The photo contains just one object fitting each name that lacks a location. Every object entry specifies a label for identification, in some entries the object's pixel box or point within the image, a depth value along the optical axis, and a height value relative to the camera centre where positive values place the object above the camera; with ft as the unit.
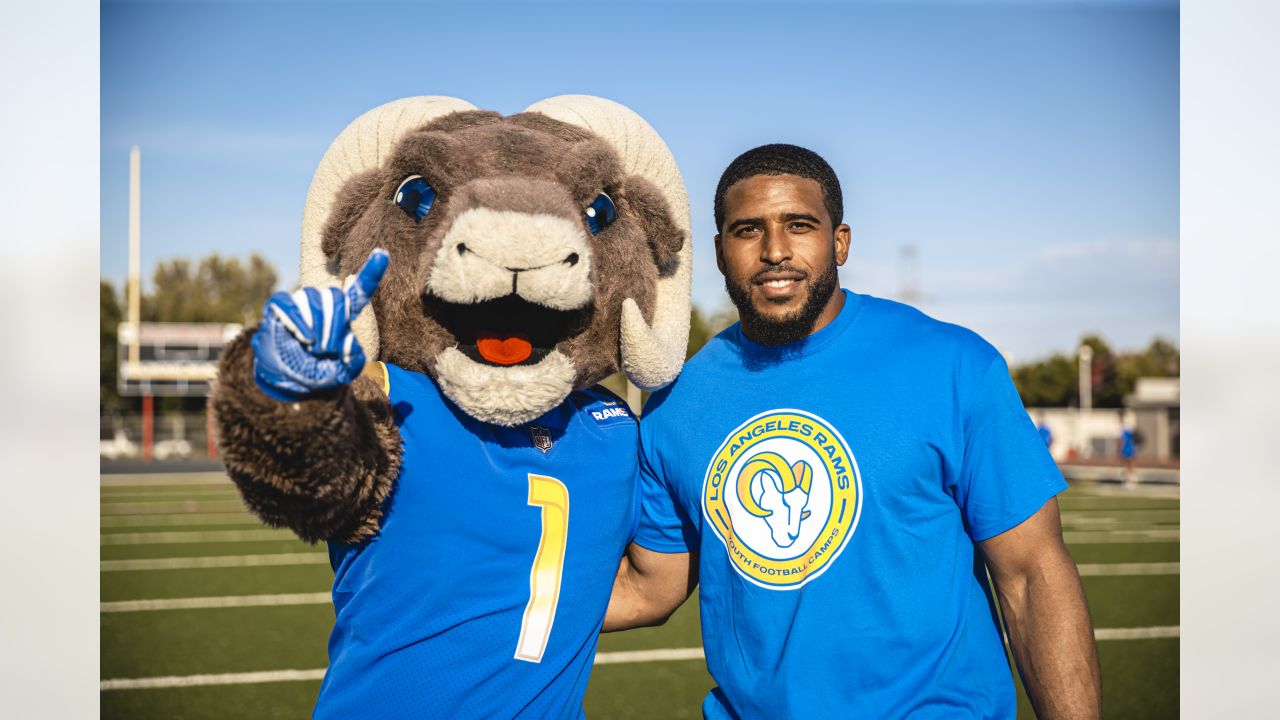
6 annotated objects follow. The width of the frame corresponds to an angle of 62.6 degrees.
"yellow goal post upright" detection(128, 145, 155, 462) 105.50 +6.93
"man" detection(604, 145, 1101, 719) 7.09 -1.09
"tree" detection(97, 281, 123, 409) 124.67 +0.84
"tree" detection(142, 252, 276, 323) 177.06 +12.72
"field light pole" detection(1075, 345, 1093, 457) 172.24 -4.91
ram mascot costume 6.53 -0.32
